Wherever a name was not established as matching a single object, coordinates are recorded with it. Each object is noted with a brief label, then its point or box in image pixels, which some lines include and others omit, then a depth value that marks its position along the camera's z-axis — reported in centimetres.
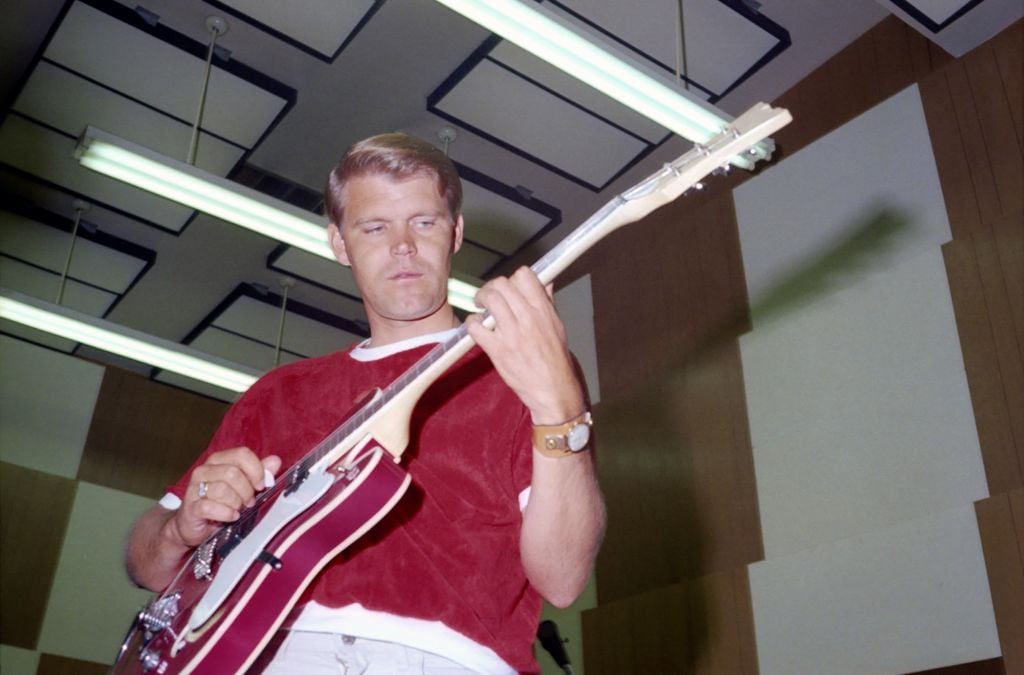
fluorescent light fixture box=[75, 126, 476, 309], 387
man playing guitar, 130
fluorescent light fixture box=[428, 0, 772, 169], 327
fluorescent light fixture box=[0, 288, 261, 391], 501
